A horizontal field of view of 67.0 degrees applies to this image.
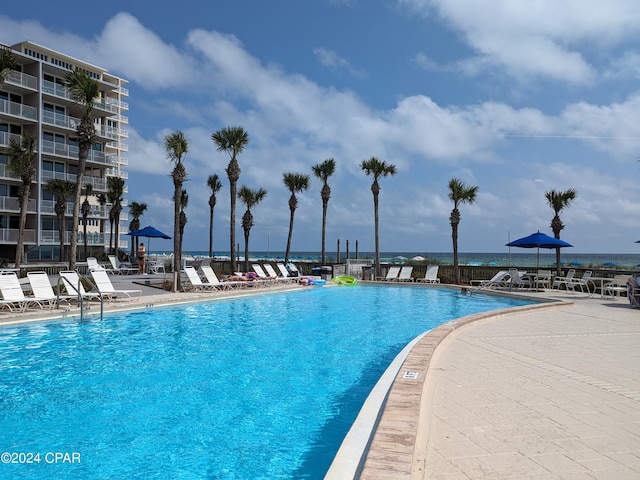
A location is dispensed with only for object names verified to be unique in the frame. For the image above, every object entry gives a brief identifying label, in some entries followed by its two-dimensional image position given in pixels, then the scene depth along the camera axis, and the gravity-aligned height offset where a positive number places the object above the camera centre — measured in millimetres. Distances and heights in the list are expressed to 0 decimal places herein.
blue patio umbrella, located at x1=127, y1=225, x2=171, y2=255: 28266 +824
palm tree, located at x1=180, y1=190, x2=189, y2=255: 34938 +3163
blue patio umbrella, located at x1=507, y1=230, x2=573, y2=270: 19156 +344
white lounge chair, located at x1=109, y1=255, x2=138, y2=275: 24802 -1111
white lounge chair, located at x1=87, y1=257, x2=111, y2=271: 20617 -690
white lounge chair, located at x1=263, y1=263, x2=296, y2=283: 21695 -1296
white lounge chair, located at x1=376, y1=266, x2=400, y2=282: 24406 -1247
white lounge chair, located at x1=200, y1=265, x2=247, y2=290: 17684 -1259
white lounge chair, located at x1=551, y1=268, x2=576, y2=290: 18384 -1167
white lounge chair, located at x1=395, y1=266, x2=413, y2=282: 24078 -1229
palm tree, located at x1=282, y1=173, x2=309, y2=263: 33688 +4421
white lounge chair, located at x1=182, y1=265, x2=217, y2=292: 16859 -1173
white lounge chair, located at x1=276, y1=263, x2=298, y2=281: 22891 -1171
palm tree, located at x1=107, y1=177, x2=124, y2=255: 35375 +3728
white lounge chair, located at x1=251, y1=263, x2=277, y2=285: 21000 -1325
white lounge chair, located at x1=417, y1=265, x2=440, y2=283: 23469 -1237
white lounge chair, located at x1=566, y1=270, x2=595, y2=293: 17703 -1169
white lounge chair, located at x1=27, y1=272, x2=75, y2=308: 11422 -1021
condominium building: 31375 +7289
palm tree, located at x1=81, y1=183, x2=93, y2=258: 33188 +2627
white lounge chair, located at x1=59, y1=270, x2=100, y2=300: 11342 -1005
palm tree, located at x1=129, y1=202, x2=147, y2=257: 39031 +2807
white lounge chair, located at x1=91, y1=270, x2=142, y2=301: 12883 -1066
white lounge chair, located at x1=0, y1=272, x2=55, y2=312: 10875 -1131
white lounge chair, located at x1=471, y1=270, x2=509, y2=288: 20281 -1326
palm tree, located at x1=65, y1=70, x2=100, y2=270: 18188 +5147
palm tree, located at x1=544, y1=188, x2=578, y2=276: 22188 +2245
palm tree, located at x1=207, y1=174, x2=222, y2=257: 37438 +4580
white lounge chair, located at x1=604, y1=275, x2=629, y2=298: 15708 -1168
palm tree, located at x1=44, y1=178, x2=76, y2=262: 30345 +3347
